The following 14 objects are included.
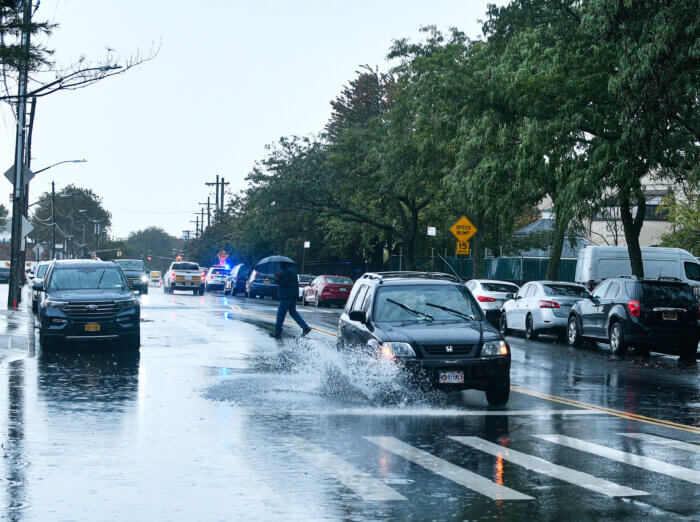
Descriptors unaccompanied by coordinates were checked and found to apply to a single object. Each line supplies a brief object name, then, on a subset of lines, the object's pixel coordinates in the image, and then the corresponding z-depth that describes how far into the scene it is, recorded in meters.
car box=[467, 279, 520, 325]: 30.89
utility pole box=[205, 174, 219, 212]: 107.88
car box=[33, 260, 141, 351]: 19.14
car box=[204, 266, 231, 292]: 68.43
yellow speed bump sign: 34.19
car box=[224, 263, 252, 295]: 60.12
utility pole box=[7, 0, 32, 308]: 33.22
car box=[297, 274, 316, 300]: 50.88
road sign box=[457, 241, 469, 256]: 34.22
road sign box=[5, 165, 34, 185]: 34.03
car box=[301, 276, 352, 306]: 45.31
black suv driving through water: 11.98
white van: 32.47
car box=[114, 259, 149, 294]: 49.59
